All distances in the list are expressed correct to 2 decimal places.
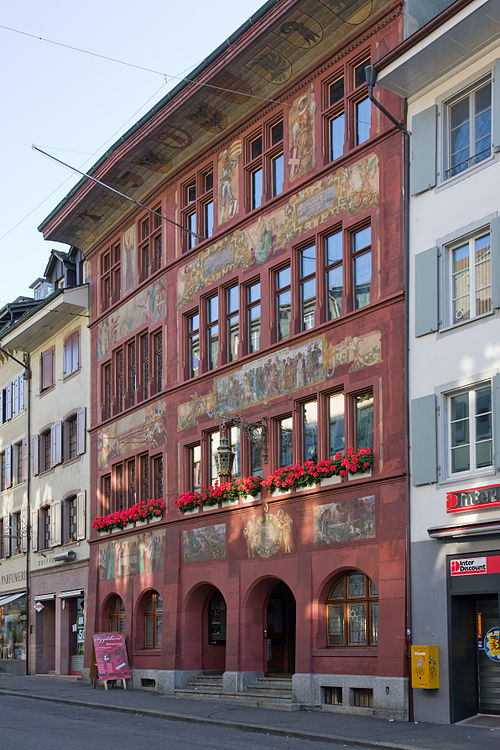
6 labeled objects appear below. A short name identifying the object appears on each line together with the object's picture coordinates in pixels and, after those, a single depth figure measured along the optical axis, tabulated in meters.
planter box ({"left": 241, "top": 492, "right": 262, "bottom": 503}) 26.21
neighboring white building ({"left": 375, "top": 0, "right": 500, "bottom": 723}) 20.05
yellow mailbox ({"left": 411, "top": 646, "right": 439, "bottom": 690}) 20.27
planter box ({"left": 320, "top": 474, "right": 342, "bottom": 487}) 23.50
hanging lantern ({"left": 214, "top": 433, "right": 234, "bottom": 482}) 26.06
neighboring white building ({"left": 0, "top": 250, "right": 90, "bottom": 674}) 37.28
